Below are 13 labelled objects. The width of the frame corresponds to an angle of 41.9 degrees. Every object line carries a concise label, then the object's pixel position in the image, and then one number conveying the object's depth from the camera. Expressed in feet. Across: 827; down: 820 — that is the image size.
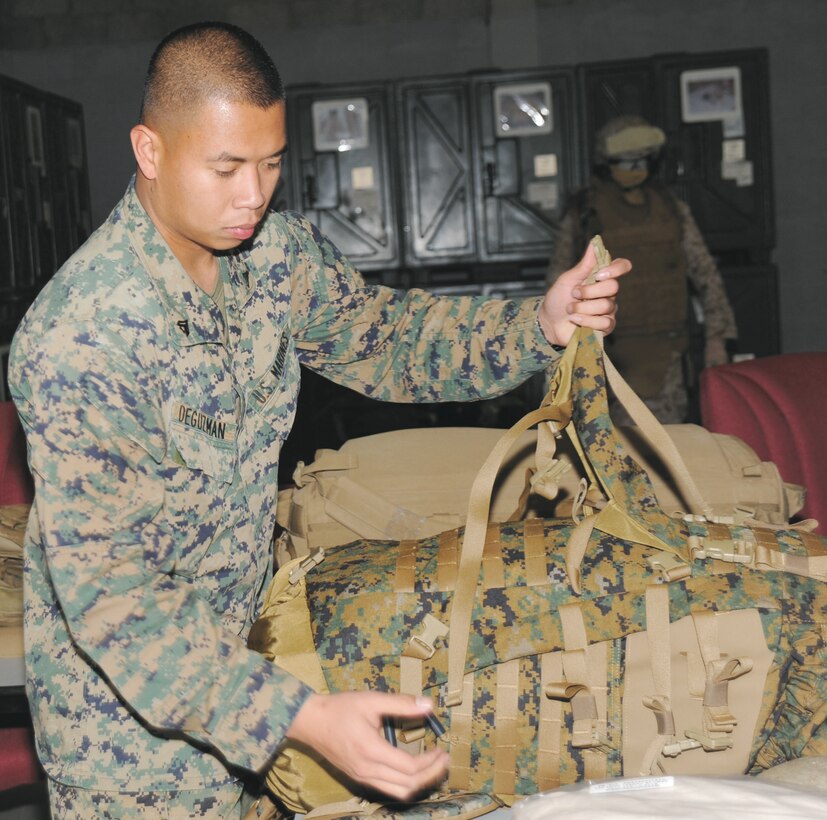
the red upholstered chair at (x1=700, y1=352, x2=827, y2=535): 7.38
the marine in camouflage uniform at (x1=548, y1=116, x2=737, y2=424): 15.90
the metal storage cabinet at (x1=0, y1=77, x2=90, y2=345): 18.85
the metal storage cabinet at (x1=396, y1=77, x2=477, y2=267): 22.85
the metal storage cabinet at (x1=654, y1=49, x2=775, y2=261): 22.21
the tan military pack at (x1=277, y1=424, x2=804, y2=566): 6.24
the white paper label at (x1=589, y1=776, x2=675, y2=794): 3.55
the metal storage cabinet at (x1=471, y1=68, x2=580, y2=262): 22.53
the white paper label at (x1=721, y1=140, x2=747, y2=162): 22.38
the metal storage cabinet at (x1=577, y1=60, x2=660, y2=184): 22.35
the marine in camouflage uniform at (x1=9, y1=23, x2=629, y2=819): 3.43
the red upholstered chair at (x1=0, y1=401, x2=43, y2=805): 6.72
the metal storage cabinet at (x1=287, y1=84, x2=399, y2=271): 22.97
